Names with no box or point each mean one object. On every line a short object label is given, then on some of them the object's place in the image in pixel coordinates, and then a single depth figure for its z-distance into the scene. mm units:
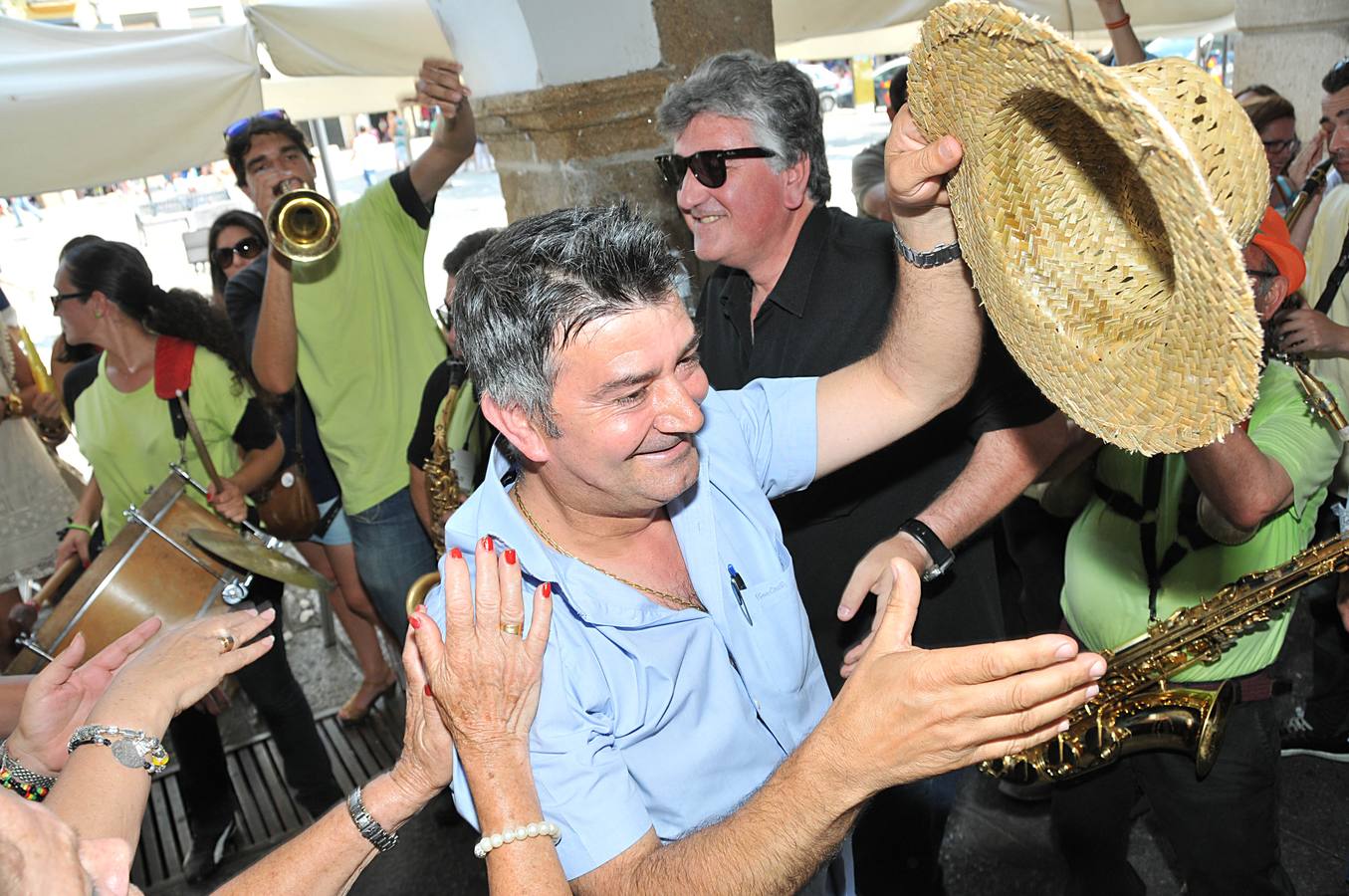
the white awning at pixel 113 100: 4422
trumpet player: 3824
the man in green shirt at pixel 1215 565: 2189
